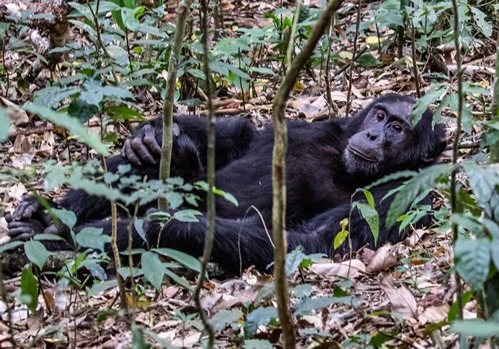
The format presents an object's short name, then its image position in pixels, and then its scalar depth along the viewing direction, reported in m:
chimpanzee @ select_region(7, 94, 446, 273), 10.97
